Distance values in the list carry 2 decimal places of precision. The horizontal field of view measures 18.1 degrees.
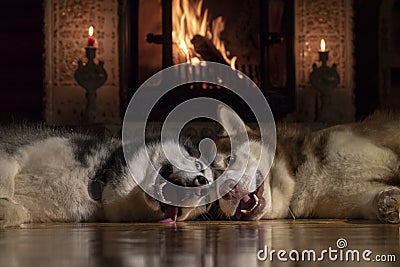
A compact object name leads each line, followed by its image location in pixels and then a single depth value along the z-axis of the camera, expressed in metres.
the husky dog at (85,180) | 3.29
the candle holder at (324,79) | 6.46
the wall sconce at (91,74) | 6.19
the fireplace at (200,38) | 6.42
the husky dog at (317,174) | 3.48
